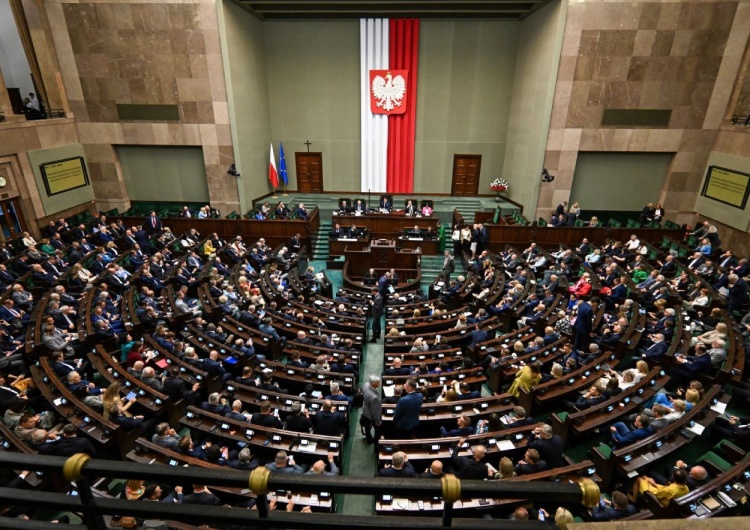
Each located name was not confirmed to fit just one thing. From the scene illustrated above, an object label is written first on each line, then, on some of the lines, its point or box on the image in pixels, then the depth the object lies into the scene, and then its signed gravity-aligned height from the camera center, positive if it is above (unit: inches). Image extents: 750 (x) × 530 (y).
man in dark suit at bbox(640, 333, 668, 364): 297.4 -164.5
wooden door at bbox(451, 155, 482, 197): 802.2 -130.6
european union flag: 797.9 -114.7
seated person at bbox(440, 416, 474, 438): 229.8 -169.5
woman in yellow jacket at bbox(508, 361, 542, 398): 267.6 -165.4
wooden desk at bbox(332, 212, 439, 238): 632.4 -171.5
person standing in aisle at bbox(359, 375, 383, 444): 244.2 -167.2
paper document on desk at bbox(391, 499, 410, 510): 183.7 -166.5
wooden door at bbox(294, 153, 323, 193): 818.8 -130.9
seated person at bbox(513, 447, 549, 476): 197.8 -161.1
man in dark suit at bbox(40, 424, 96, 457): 204.1 -158.7
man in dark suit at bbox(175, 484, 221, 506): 169.3 -150.6
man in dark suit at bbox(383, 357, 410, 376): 293.4 -179.8
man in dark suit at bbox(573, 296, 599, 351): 317.1 -161.1
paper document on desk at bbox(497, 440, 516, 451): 218.4 -168.6
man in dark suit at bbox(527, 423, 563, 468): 206.8 -158.1
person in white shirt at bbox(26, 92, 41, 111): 632.4 -4.5
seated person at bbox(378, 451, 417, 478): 187.9 -159.5
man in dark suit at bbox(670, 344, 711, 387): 281.3 -167.1
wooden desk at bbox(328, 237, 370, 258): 586.6 -187.6
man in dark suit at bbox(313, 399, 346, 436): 236.8 -169.1
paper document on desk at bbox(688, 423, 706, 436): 222.7 -162.9
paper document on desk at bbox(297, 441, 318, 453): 221.1 -172.1
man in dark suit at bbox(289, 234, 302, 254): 581.3 -187.2
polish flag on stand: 782.5 -127.2
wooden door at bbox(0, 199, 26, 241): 552.7 -152.6
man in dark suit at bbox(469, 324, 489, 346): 334.3 -175.1
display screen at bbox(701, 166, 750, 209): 560.4 -109.3
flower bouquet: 764.6 -143.0
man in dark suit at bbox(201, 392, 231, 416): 243.0 -166.7
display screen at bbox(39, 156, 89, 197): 611.2 -108.7
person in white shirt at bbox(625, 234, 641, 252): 541.4 -171.6
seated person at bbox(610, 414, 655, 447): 223.6 -166.7
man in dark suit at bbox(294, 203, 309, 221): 644.3 -162.0
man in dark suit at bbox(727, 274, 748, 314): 397.4 -169.4
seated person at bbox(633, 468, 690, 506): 184.1 -160.4
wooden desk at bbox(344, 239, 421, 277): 554.3 -195.4
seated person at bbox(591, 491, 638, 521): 171.9 -158.2
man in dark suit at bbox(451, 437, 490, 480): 194.9 -160.2
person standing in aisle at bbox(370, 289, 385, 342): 392.8 -186.9
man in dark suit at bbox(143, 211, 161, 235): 609.3 -170.3
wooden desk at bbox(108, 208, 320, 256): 612.7 -177.2
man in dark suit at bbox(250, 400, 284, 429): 235.5 -167.5
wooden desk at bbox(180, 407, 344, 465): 222.5 -170.8
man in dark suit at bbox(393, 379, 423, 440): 234.5 -163.8
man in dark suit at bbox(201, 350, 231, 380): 286.8 -170.3
